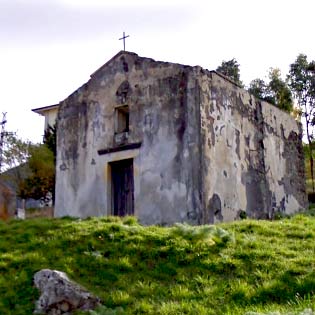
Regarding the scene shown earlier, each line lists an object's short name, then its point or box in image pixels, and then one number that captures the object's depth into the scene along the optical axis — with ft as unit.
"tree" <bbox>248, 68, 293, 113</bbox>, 110.32
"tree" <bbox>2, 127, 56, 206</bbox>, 88.99
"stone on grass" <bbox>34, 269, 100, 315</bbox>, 27.66
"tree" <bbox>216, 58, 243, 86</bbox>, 114.52
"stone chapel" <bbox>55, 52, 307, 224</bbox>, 55.72
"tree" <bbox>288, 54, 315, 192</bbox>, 109.91
